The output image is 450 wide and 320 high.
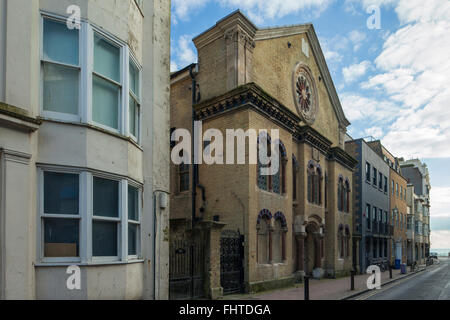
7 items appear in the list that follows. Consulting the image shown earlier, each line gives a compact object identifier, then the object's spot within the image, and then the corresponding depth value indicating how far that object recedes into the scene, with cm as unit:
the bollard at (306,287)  1247
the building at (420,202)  6043
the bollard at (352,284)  1725
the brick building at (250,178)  1348
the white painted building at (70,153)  605
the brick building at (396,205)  4178
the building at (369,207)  3189
